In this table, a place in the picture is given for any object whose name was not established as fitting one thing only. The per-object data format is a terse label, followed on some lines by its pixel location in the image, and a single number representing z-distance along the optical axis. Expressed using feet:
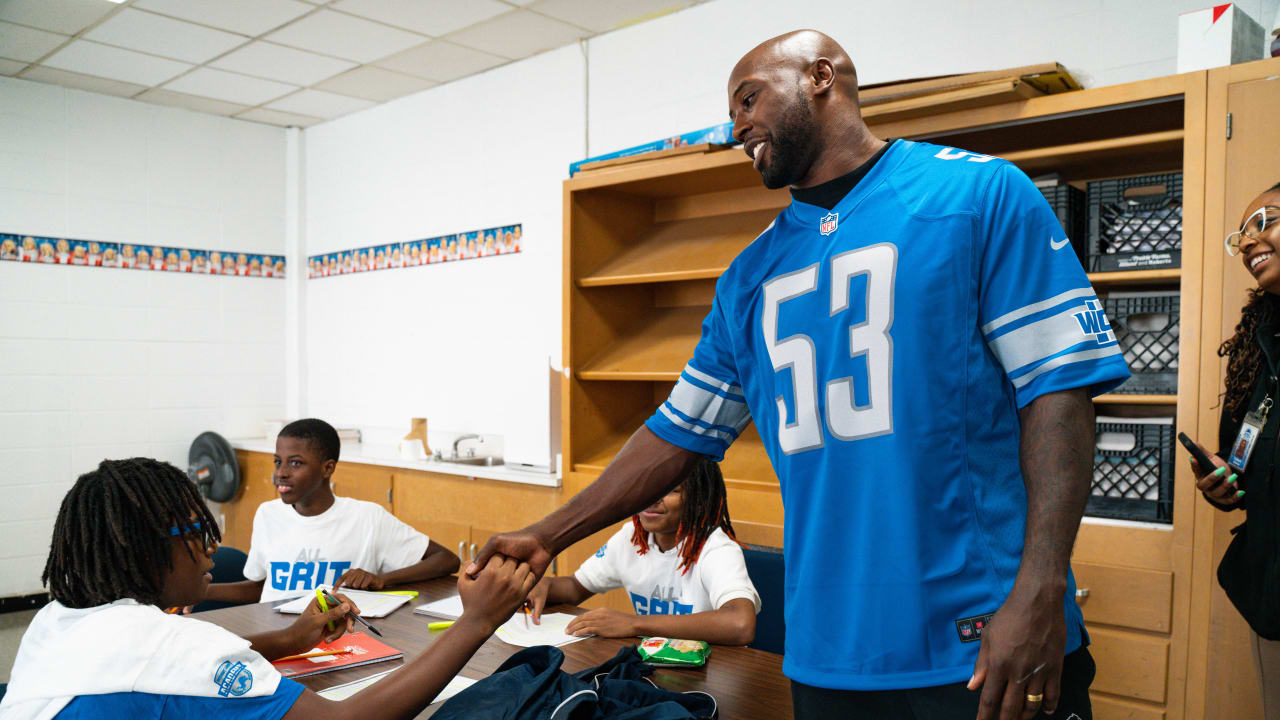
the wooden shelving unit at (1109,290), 7.64
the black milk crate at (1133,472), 8.07
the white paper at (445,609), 6.78
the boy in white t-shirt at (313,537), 8.46
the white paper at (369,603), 6.91
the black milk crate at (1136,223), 8.05
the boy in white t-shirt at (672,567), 6.54
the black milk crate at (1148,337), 8.19
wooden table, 4.95
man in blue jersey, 3.02
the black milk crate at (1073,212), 8.47
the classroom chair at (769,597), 7.09
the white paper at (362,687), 5.06
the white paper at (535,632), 6.06
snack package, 5.47
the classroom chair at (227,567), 8.85
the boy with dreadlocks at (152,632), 3.87
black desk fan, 17.52
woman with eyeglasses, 6.16
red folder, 5.55
